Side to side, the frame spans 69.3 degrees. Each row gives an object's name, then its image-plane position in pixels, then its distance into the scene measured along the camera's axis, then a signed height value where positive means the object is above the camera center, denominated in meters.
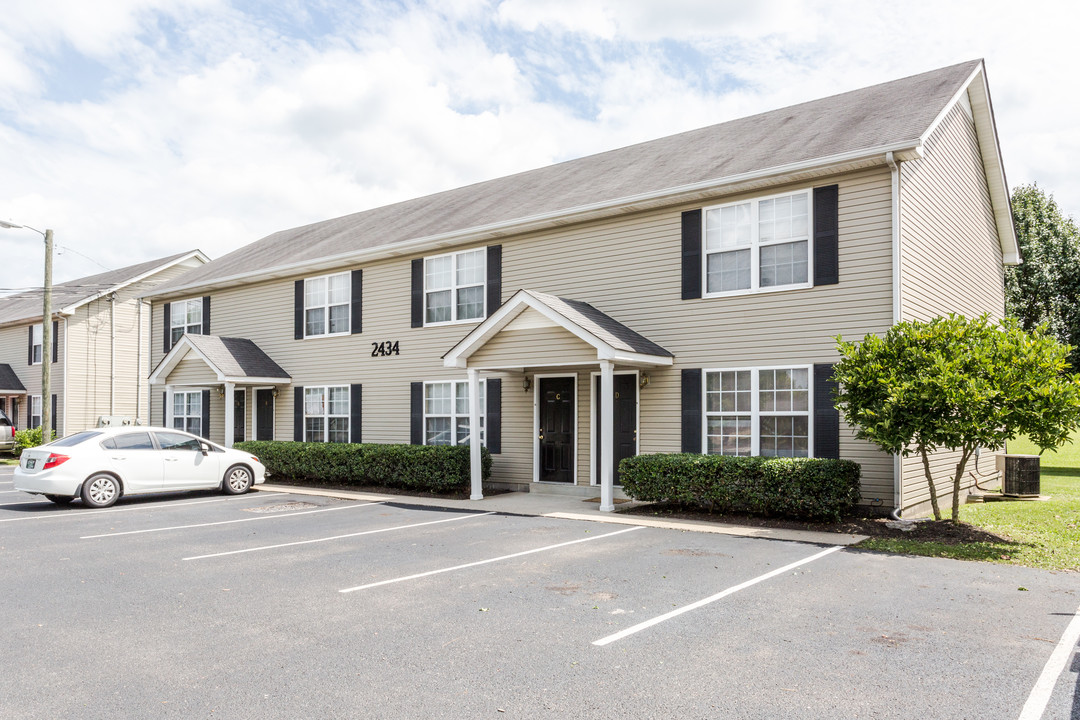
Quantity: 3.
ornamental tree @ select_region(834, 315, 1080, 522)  9.50 -0.08
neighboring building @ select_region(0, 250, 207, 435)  28.84 +1.19
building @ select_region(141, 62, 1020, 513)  12.07 +1.68
